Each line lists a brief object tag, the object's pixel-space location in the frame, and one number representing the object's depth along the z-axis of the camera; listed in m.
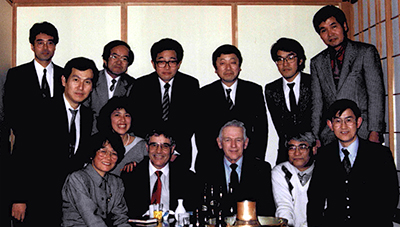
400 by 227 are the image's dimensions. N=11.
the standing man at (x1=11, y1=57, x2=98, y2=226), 3.25
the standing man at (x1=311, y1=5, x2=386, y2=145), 3.85
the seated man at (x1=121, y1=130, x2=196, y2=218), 3.42
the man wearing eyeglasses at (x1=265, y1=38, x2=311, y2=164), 4.22
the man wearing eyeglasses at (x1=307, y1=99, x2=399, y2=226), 3.00
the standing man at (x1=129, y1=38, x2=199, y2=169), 4.20
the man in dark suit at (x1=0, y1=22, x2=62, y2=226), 4.15
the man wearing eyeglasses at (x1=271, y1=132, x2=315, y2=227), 3.49
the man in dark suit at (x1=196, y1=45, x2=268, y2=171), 4.12
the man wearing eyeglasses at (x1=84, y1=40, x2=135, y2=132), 4.32
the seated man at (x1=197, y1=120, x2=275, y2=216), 3.57
